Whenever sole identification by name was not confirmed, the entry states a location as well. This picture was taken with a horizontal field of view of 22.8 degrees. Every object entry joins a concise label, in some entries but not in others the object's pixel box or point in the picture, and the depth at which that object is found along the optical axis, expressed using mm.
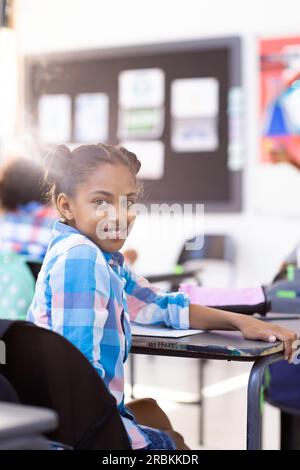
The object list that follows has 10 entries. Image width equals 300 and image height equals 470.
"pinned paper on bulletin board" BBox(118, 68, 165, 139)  5137
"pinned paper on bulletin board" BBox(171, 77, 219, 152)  4961
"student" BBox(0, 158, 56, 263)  2752
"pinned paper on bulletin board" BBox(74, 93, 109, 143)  5293
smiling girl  1178
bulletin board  4902
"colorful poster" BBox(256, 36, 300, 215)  4652
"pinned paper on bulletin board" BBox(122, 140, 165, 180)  5102
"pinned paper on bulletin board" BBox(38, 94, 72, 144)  5359
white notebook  1447
